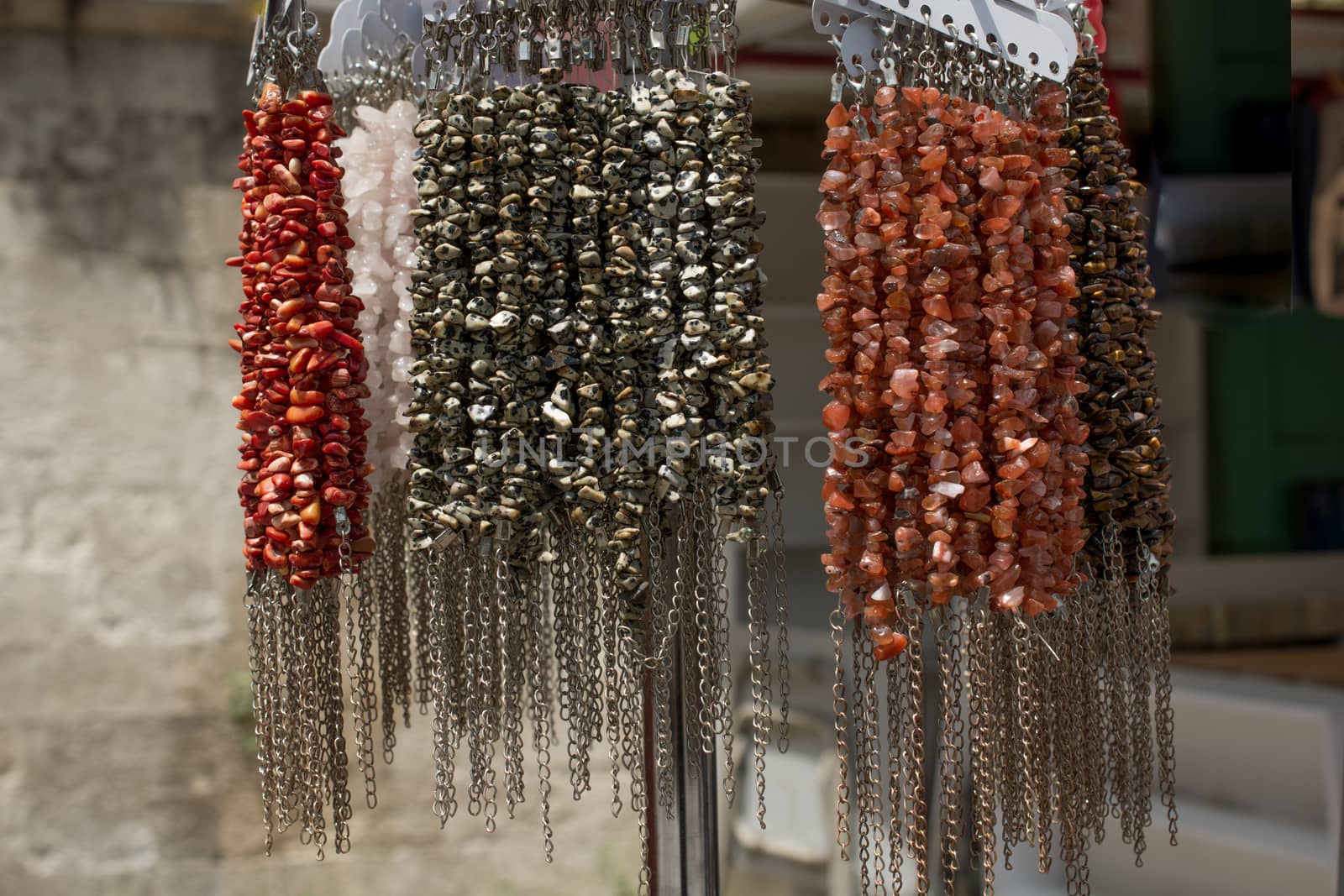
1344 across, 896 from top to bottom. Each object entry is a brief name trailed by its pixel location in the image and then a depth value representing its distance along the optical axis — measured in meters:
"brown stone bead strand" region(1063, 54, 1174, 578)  1.02
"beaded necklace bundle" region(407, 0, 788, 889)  0.97
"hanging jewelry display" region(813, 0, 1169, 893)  0.97
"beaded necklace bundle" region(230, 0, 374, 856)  1.02
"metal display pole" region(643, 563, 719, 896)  1.03
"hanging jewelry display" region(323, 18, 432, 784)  1.08
